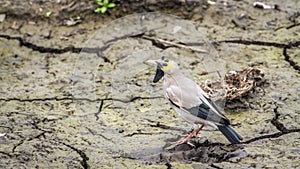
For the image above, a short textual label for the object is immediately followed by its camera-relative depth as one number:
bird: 8.16
